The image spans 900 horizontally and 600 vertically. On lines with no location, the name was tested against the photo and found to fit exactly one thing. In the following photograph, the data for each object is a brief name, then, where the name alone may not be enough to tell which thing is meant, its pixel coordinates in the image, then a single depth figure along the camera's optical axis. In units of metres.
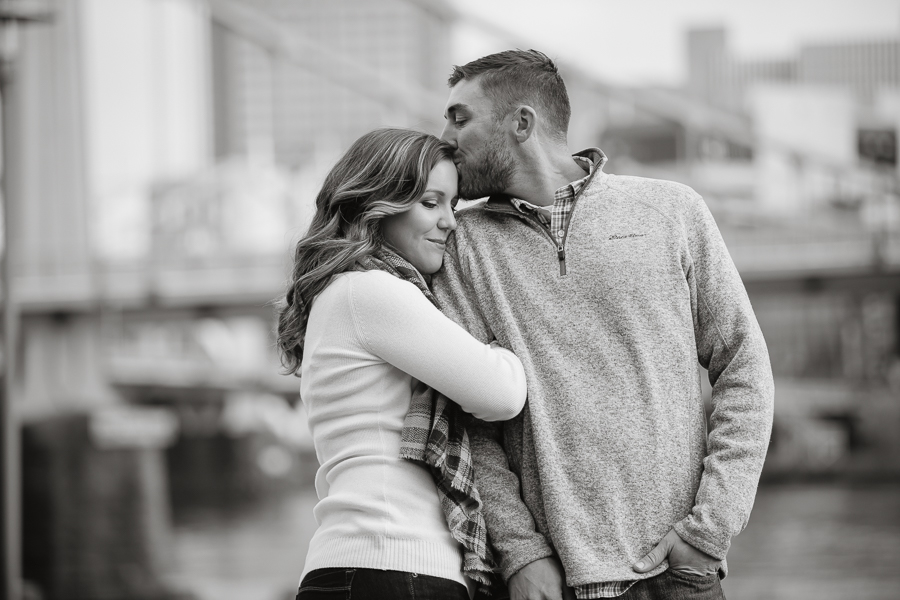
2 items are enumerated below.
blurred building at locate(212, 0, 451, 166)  29.64
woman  3.39
